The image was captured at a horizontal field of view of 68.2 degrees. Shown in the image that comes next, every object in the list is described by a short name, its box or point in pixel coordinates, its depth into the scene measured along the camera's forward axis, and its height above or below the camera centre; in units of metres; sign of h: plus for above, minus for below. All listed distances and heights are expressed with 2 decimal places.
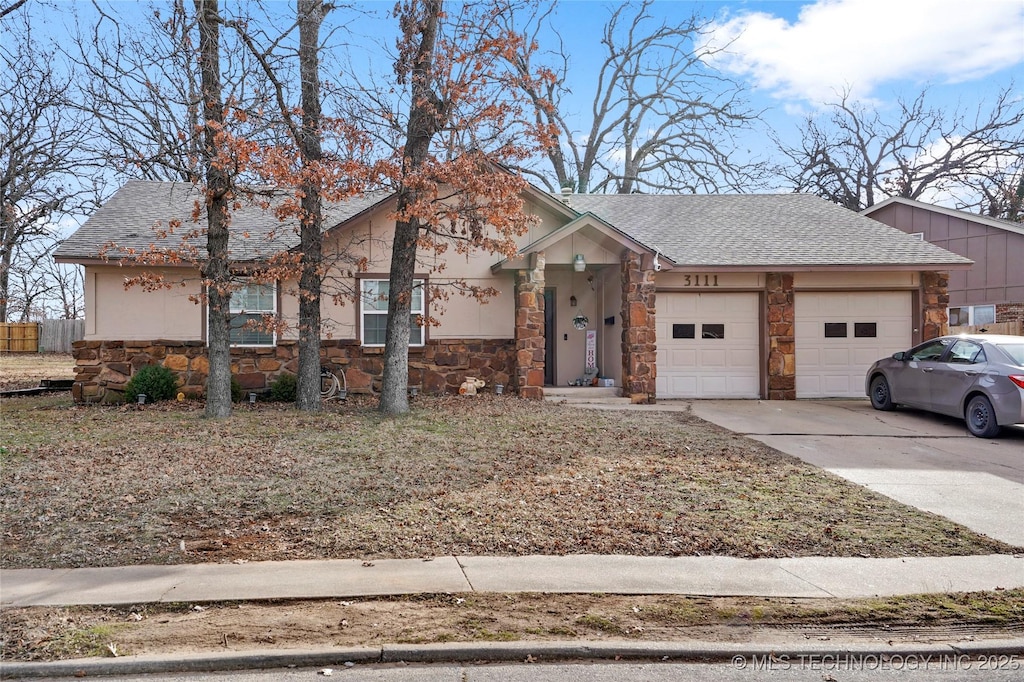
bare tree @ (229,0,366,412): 11.33 +2.48
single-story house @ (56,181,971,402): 14.53 +0.64
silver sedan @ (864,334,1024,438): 10.93 -0.60
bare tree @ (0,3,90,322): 17.99 +4.65
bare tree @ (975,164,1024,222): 29.55 +5.82
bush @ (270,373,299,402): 14.43 -0.91
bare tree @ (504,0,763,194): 29.53 +7.98
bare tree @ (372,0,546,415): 11.81 +3.04
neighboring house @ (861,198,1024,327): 21.25 +2.44
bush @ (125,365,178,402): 14.13 -0.82
